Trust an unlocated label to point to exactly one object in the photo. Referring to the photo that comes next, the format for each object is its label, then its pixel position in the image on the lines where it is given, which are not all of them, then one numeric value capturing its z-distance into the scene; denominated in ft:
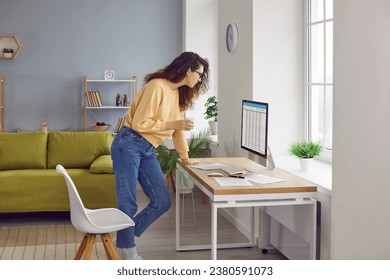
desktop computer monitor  12.51
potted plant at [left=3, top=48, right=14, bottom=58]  26.66
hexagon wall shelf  26.76
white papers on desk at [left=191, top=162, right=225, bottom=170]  13.38
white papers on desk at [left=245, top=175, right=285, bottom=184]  11.75
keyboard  12.62
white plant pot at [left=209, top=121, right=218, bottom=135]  21.70
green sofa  17.69
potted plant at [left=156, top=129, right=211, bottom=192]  19.65
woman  12.62
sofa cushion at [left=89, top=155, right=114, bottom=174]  17.88
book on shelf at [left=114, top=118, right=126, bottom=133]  27.73
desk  11.12
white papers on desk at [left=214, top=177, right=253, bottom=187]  11.46
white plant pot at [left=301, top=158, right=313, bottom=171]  13.37
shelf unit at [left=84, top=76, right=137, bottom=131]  27.89
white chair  11.05
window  14.25
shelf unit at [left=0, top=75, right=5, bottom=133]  26.88
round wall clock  16.66
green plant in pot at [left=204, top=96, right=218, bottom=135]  21.67
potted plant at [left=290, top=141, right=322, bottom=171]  13.39
